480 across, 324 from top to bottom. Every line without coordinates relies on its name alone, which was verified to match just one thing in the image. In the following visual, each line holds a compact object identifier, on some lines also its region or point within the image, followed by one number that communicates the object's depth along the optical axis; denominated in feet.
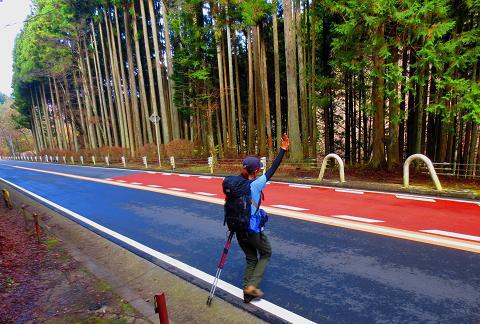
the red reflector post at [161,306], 8.74
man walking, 11.59
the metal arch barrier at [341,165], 33.16
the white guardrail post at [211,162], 53.57
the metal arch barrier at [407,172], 26.43
